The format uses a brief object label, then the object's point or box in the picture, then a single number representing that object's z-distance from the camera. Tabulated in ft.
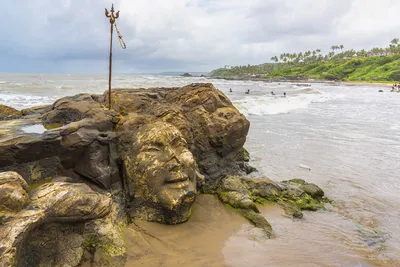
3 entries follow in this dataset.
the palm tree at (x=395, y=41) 405.39
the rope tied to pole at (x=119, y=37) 24.63
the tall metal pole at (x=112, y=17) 24.22
